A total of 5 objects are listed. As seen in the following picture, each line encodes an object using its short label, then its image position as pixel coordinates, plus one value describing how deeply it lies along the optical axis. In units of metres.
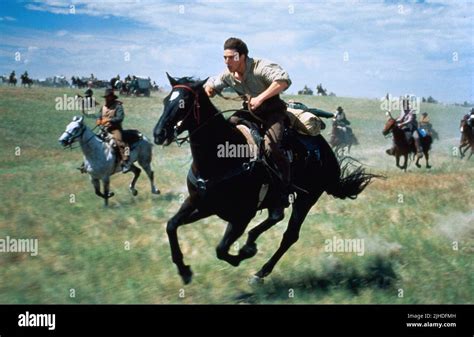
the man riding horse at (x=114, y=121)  13.30
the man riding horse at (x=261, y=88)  7.41
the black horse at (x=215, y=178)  6.78
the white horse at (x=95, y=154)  12.34
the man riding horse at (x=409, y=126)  18.98
